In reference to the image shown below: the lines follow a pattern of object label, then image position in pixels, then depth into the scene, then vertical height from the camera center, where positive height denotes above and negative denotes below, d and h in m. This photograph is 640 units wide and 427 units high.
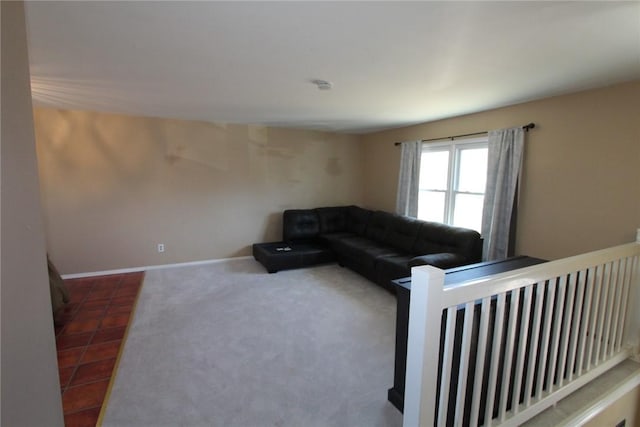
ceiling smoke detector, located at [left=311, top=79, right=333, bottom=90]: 2.48 +0.80
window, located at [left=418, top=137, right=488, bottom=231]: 3.76 -0.03
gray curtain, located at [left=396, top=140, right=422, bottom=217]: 4.53 +0.01
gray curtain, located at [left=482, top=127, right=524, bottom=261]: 3.17 -0.04
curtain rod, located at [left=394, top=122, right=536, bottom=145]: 3.04 +0.58
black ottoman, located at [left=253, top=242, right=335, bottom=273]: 4.28 -1.18
